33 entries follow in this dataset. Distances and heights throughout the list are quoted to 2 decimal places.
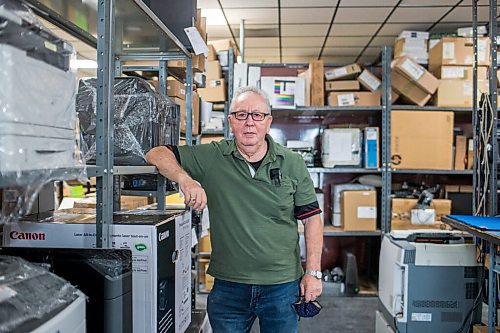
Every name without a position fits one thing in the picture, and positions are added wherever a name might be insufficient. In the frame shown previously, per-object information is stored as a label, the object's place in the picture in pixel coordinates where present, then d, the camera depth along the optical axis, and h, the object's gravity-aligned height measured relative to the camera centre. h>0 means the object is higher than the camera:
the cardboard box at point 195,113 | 2.63 +0.30
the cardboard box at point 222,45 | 4.17 +1.08
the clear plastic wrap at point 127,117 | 1.60 +0.16
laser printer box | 1.37 -0.26
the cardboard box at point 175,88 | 2.50 +0.41
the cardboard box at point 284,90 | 4.04 +0.64
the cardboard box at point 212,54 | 4.06 +0.98
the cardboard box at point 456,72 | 4.00 +0.80
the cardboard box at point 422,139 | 3.95 +0.20
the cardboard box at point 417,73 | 3.94 +0.78
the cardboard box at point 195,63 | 2.53 +0.57
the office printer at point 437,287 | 2.63 -0.74
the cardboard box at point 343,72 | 4.10 +0.82
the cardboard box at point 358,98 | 4.07 +0.58
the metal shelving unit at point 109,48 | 1.27 +0.52
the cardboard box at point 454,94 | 4.00 +0.61
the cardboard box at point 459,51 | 3.98 +0.99
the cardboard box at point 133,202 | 3.18 -0.31
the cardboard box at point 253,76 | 4.12 +0.78
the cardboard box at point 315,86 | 4.10 +0.69
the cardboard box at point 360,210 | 4.00 -0.44
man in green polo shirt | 1.92 -0.26
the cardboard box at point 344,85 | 4.12 +0.70
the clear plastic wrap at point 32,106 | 0.79 +0.10
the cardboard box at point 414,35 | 4.27 +1.21
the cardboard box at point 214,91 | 4.11 +0.64
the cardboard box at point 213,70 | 4.08 +0.83
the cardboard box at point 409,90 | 4.03 +0.65
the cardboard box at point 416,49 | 4.23 +1.07
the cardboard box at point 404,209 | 3.96 -0.42
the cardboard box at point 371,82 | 4.09 +0.73
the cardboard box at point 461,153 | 4.07 +0.08
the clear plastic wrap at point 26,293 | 0.79 -0.26
